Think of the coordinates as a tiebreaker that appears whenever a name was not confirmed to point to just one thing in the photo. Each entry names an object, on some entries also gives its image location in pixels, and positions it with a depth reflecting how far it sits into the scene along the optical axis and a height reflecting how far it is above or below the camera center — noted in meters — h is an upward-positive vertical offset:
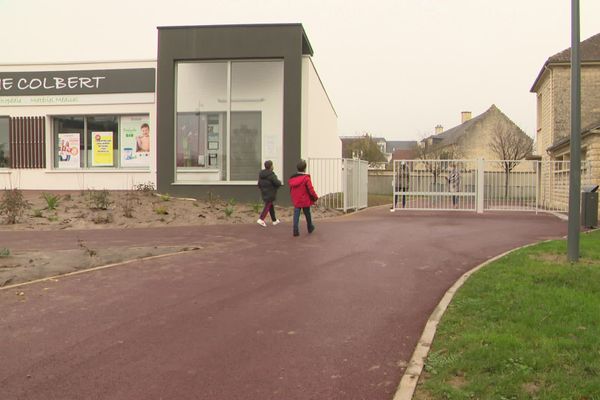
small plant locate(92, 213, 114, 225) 13.62 -1.00
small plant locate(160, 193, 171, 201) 16.29 -0.55
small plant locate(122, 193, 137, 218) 14.12 -0.72
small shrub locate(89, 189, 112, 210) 14.80 -0.60
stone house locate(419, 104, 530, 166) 54.44 +4.39
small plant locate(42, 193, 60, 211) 14.58 -0.63
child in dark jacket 12.81 -0.11
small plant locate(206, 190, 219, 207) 16.48 -0.58
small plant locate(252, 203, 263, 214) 15.66 -0.82
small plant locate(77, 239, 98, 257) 9.17 -1.23
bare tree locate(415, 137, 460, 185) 52.50 +2.94
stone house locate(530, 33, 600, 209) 20.20 +3.26
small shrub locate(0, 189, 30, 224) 13.43 -0.69
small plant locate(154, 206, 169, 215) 14.55 -0.84
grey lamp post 8.04 +0.53
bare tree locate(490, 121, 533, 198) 48.34 +3.44
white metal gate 18.62 -0.19
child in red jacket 11.74 -0.26
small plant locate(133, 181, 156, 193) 17.61 -0.28
